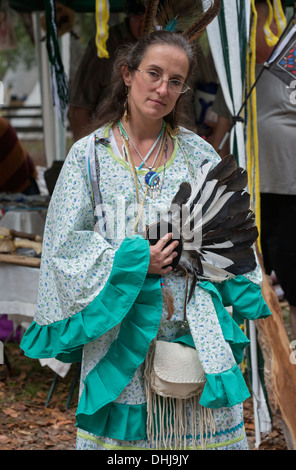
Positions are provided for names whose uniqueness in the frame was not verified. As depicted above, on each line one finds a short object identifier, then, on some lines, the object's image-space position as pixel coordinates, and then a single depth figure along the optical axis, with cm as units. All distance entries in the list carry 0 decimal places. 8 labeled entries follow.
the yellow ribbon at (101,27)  686
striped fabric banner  608
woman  385
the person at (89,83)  922
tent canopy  1134
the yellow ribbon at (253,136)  631
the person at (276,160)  651
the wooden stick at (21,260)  699
